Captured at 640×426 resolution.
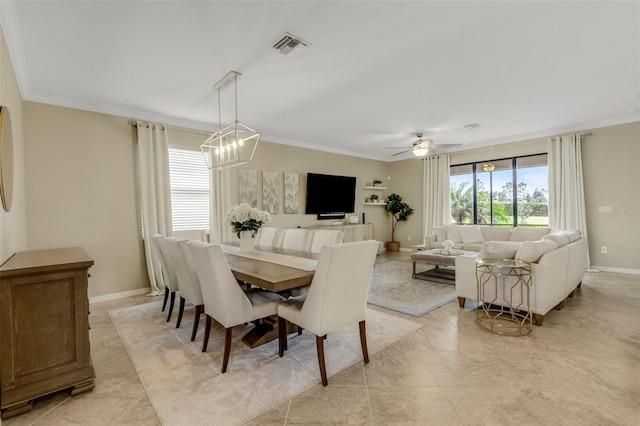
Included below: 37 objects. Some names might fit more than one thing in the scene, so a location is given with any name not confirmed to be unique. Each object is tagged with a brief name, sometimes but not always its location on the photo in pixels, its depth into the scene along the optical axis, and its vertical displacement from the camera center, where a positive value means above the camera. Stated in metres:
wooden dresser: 1.79 -0.72
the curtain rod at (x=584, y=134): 5.47 +1.32
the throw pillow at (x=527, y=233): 5.27 -0.50
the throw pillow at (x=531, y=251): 3.12 -0.47
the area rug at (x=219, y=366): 1.87 -1.21
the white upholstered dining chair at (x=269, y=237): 4.03 -0.34
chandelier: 3.22 +1.20
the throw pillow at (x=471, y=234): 6.05 -0.55
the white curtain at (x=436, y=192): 7.36 +0.42
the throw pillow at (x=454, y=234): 6.21 -0.54
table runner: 2.52 -0.45
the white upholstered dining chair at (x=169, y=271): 3.18 -0.61
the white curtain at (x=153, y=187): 4.32 +0.43
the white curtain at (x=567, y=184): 5.52 +0.41
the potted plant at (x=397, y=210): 8.18 +0.00
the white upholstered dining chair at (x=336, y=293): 2.00 -0.59
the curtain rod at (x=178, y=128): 4.30 +1.39
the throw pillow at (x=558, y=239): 3.50 -0.40
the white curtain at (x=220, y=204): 5.07 +0.18
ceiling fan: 5.47 +1.16
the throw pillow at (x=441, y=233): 6.36 -0.53
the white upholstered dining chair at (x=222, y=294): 2.19 -0.63
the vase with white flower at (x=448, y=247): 4.94 -0.65
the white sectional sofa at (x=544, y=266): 3.02 -0.69
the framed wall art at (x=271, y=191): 5.78 +0.43
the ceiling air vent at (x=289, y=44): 2.48 +1.46
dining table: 2.12 -0.46
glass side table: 2.96 -0.95
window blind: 4.77 +0.42
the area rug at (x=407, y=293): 3.67 -1.20
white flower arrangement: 3.21 -0.05
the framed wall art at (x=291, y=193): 6.14 +0.41
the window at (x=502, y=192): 6.33 +0.35
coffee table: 4.71 -0.86
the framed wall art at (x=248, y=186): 5.43 +0.51
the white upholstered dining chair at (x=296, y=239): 3.61 -0.34
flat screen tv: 6.57 +0.39
